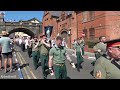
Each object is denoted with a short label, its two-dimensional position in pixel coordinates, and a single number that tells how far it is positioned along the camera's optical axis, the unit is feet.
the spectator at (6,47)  9.59
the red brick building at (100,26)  21.52
